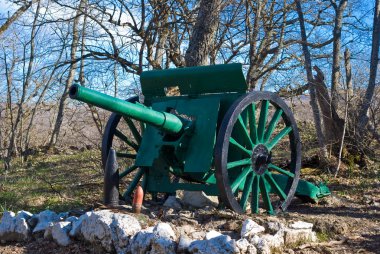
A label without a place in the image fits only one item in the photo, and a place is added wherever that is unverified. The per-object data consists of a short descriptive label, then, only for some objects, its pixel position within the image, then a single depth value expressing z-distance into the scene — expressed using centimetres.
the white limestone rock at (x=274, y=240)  429
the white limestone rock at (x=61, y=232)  483
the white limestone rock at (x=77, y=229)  483
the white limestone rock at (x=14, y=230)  515
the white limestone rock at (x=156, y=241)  418
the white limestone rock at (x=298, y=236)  458
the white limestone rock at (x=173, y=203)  631
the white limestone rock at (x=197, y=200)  648
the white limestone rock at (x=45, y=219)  514
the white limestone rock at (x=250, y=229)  442
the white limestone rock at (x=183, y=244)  413
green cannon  542
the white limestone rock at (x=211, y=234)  421
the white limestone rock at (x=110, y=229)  450
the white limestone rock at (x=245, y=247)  404
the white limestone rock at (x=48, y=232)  501
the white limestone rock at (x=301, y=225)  477
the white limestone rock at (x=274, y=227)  458
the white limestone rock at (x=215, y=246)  397
